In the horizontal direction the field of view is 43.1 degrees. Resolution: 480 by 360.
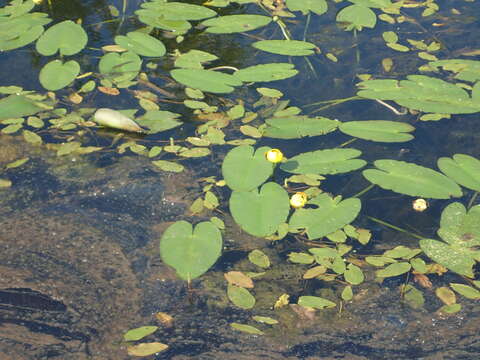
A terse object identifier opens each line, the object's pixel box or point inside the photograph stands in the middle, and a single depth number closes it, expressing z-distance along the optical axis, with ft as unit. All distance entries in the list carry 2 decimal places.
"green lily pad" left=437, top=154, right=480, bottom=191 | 7.13
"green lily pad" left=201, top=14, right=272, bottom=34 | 9.71
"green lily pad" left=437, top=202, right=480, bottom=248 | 6.60
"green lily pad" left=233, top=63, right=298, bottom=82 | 8.68
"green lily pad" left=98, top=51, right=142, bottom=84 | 8.87
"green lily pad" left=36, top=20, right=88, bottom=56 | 9.18
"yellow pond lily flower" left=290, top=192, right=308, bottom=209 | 6.81
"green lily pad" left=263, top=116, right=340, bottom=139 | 7.82
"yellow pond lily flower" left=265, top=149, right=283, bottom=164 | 6.83
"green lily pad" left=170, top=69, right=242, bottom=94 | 8.48
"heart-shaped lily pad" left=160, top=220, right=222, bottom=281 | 6.13
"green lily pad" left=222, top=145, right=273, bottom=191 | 6.93
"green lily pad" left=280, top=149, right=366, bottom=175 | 7.25
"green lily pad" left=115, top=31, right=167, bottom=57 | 9.14
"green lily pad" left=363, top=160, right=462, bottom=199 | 7.01
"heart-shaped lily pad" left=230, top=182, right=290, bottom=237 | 6.50
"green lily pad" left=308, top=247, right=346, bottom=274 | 6.42
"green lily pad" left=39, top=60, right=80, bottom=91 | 8.62
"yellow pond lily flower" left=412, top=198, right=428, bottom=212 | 7.09
